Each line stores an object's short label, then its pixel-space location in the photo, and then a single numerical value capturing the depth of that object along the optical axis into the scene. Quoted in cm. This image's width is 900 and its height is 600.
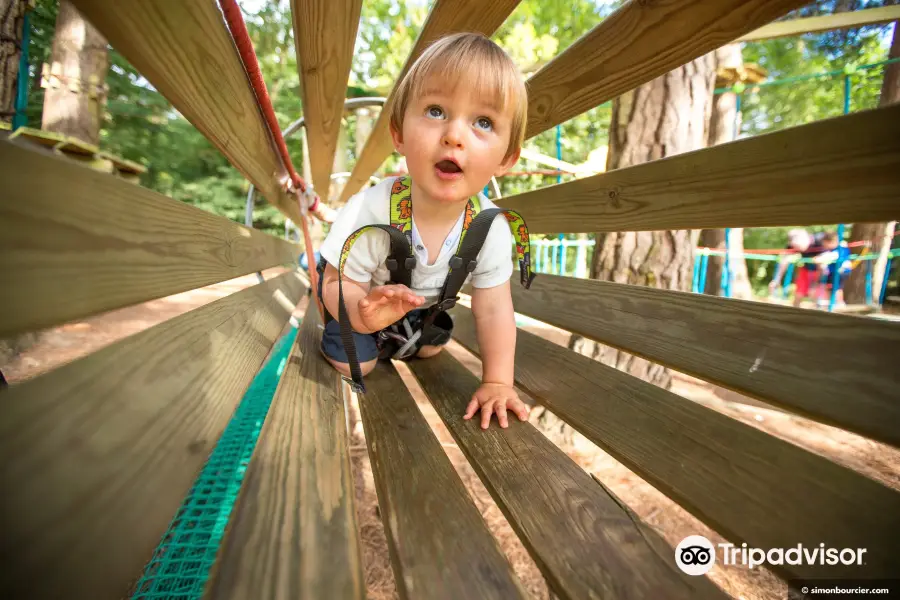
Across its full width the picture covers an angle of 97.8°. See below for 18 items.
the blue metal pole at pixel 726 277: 278
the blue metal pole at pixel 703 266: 271
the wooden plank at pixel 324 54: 40
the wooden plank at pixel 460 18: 43
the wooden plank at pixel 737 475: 21
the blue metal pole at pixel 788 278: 440
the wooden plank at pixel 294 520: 18
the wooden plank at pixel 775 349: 22
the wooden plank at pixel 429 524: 21
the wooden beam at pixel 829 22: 135
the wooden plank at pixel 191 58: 23
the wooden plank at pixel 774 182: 23
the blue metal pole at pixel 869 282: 292
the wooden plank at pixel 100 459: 13
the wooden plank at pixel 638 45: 29
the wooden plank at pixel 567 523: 22
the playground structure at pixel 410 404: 16
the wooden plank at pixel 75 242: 15
